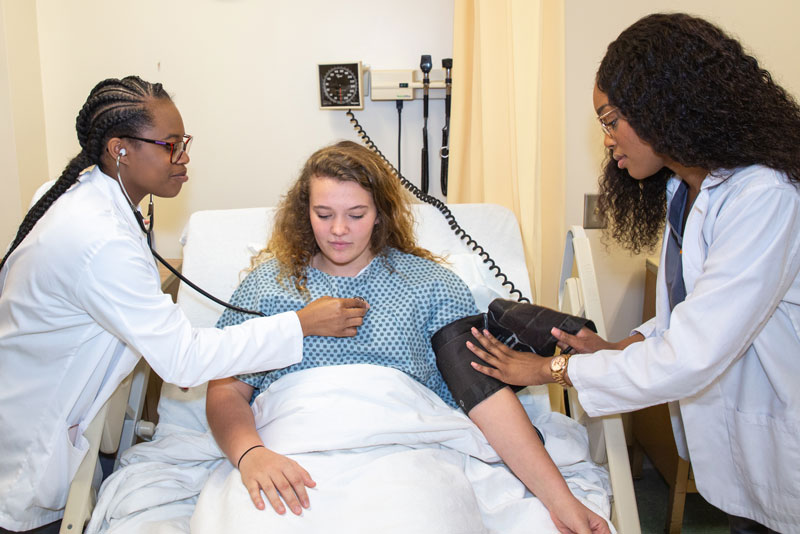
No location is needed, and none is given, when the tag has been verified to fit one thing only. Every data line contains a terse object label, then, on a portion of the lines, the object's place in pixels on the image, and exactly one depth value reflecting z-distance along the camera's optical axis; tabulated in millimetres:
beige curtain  1872
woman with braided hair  1207
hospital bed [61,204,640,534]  1336
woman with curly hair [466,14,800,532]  1125
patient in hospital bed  1206
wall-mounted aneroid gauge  2268
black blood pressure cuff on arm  1484
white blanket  1161
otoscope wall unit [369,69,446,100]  2262
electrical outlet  2416
